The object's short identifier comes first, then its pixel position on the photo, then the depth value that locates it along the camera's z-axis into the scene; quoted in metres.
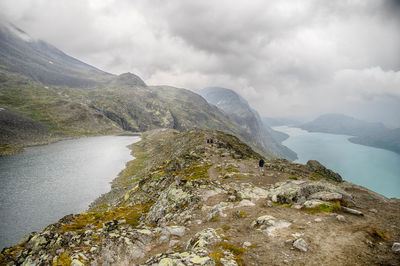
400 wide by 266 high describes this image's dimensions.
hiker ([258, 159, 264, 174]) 39.04
